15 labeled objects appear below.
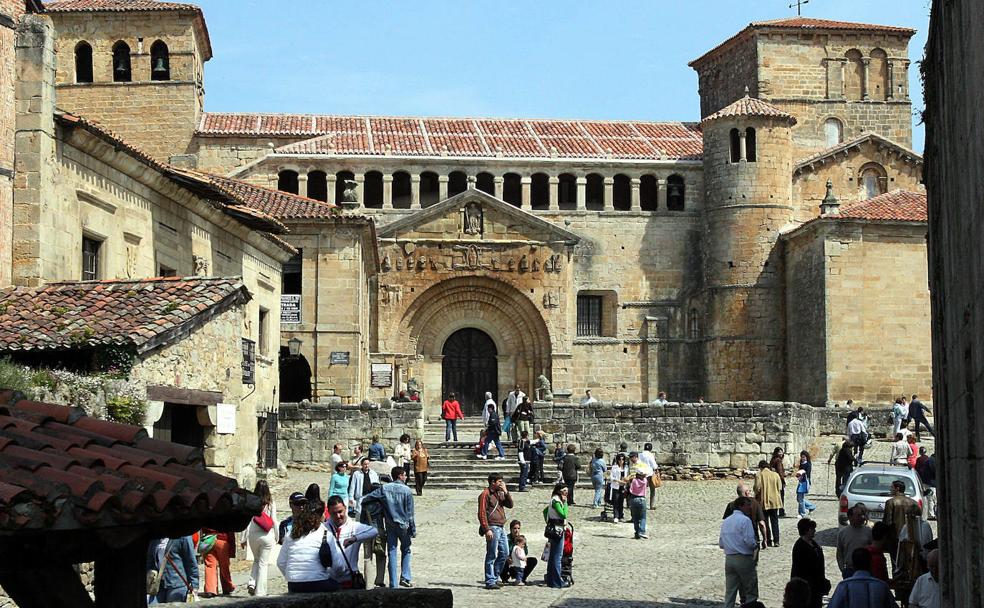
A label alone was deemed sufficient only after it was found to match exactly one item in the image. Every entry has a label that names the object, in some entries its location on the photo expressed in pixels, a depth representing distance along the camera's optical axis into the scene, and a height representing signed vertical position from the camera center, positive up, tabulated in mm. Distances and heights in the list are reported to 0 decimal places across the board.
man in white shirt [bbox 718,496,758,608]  13789 -1774
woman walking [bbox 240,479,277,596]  14008 -1618
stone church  40594 +4168
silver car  19203 -1559
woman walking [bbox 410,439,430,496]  26000 -1602
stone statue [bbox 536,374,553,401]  33075 -379
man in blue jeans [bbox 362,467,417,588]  15492 -1520
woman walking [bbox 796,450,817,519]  23628 -1990
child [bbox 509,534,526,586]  16719 -2170
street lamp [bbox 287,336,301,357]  31812 +726
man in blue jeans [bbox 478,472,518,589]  16297 -1738
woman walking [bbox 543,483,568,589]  16453 -1876
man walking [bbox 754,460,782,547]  20125 -1777
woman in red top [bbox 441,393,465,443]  31441 -823
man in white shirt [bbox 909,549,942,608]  10266 -1575
